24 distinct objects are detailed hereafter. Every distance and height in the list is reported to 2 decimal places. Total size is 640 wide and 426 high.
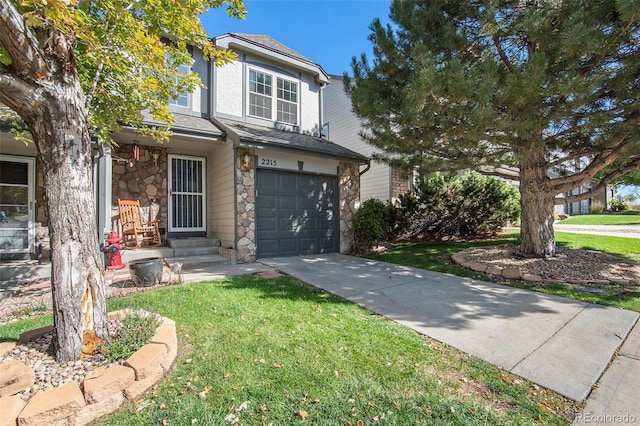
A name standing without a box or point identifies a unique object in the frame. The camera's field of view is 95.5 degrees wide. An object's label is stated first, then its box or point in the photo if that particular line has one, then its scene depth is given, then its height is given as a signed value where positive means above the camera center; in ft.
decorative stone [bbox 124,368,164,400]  6.82 -4.11
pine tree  13.42 +6.19
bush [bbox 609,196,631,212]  78.59 +2.21
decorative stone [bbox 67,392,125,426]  6.08 -4.19
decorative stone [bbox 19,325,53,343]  8.59 -3.50
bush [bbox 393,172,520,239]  31.94 +0.80
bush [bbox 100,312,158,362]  7.80 -3.48
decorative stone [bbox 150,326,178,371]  7.91 -3.61
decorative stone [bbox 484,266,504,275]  17.67 -3.47
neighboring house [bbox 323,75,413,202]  36.15 +11.42
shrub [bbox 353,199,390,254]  26.27 -0.92
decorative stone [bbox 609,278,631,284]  15.43 -3.63
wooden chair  23.44 -0.91
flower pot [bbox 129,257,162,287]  15.24 -2.91
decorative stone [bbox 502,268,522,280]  16.85 -3.50
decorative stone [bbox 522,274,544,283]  16.30 -3.63
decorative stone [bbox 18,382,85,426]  5.68 -3.84
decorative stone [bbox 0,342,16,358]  7.79 -3.58
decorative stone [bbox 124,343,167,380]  7.13 -3.64
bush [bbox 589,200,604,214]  76.67 +1.39
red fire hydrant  18.26 -2.20
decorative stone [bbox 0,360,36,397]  6.39 -3.67
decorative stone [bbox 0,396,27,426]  5.58 -3.79
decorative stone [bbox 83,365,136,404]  6.33 -3.76
